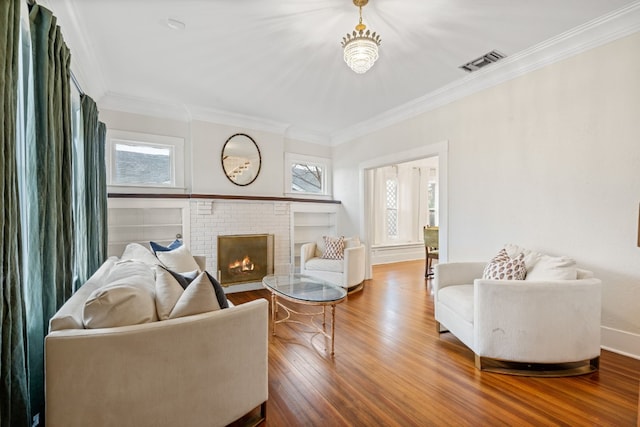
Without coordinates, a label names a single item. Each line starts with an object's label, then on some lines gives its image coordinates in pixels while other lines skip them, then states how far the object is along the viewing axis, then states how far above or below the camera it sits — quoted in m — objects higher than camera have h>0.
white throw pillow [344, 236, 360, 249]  4.75 -0.53
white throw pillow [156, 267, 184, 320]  1.51 -0.45
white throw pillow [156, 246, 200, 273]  2.82 -0.49
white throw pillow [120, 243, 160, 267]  2.69 -0.43
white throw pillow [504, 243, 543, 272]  2.49 -0.40
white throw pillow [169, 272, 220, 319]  1.50 -0.47
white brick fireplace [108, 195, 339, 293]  3.92 -0.16
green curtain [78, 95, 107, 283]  2.63 +0.21
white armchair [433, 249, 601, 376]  2.06 -0.82
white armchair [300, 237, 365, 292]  4.29 -0.86
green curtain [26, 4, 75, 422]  1.54 +0.08
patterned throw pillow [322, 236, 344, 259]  4.63 -0.61
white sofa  1.19 -0.73
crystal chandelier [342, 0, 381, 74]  2.08 +1.19
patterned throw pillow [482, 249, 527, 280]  2.39 -0.50
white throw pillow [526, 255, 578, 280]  2.17 -0.46
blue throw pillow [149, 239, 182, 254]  3.23 -0.42
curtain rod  2.56 +1.19
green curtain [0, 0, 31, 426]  1.15 -0.15
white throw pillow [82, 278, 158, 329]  1.30 -0.45
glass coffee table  2.47 -0.77
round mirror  4.63 +0.85
